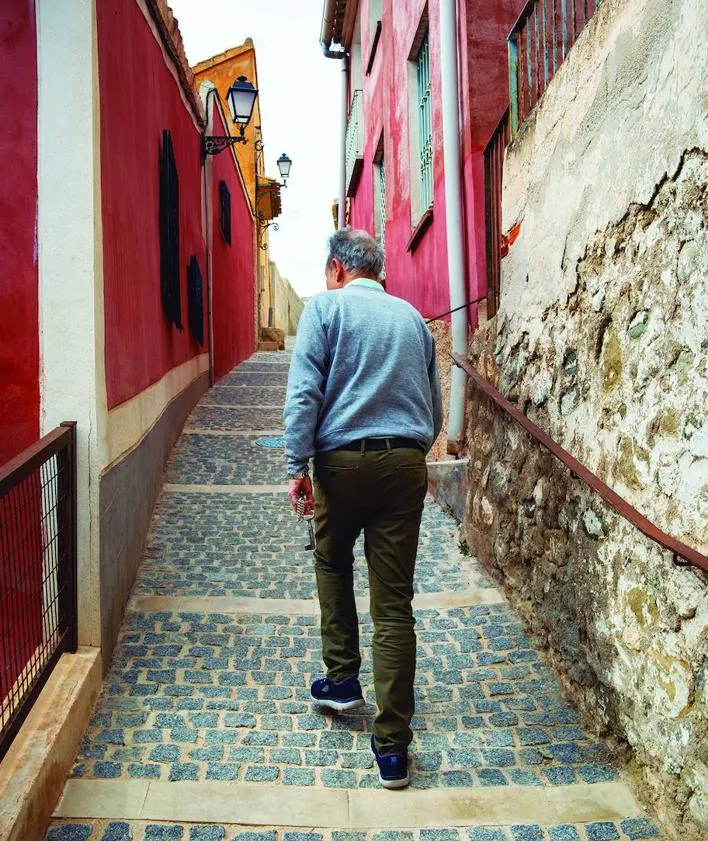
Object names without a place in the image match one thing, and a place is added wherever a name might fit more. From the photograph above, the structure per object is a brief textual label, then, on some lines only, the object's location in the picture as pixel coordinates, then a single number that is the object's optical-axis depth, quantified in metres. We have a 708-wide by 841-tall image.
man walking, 2.65
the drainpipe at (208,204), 10.50
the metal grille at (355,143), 12.95
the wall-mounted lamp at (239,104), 9.87
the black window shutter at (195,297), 8.75
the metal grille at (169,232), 5.81
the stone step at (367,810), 2.38
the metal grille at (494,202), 4.71
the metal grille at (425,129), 7.57
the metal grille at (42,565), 2.73
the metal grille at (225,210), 12.43
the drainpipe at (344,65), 13.32
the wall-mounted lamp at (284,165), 18.16
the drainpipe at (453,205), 5.50
